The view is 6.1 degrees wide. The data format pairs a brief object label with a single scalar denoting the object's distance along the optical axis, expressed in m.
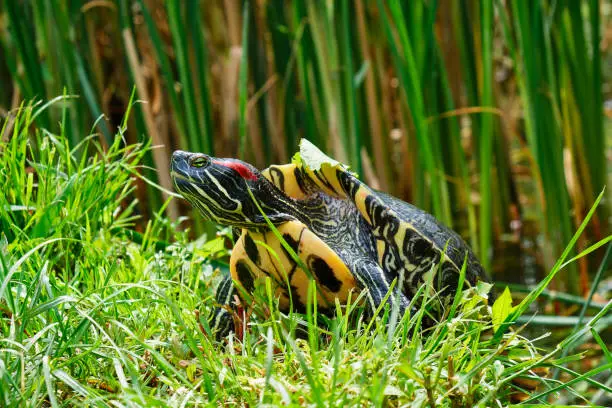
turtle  2.78
